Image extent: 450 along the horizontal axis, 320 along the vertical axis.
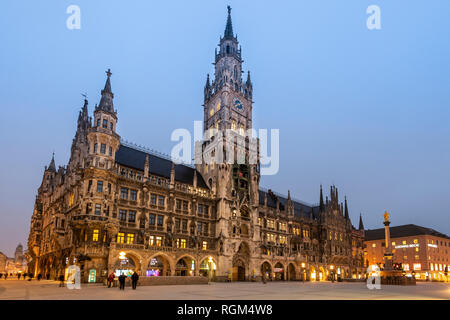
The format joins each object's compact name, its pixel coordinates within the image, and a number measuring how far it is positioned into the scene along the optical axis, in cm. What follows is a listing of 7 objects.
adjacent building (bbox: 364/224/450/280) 10014
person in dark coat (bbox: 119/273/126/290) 2837
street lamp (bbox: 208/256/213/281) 5640
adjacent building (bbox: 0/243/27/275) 18275
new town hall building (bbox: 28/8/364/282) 4503
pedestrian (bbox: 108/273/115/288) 3172
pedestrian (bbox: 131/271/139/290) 2959
